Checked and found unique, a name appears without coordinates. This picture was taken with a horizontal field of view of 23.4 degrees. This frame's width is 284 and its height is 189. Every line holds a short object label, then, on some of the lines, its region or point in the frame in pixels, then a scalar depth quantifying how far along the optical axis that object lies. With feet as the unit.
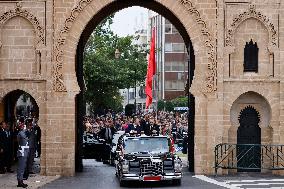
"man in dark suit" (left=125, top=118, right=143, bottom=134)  97.64
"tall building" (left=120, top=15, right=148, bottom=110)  350.35
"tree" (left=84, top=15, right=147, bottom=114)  163.12
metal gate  87.56
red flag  118.01
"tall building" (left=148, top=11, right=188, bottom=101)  284.41
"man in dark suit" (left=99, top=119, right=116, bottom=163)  105.70
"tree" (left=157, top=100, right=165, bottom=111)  270.01
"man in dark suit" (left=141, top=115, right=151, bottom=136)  97.23
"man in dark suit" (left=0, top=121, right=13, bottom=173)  84.75
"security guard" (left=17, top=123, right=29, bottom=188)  71.41
